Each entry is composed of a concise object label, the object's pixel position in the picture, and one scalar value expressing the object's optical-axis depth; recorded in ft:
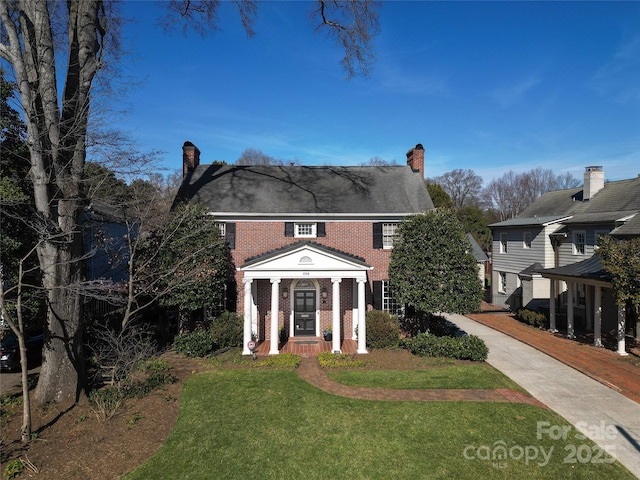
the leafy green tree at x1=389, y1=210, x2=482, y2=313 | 46.96
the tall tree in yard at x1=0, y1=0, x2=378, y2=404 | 31.01
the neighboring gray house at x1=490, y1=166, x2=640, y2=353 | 57.52
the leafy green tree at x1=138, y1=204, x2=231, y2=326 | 46.16
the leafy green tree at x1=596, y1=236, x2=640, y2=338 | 42.55
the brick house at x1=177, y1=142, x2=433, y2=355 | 54.90
